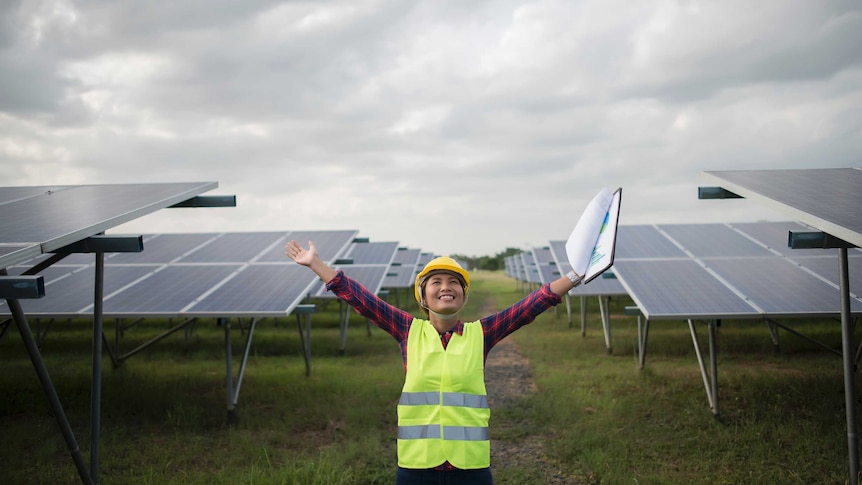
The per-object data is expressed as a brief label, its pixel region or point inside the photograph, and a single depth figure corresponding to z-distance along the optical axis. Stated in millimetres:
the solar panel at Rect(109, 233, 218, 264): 12452
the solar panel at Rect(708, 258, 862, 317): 8031
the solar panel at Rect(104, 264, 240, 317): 9023
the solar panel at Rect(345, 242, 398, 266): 21492
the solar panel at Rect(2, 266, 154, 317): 9508
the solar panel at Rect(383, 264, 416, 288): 22730
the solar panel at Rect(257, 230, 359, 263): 11898
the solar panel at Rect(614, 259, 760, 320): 7984
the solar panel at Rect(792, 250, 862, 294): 9080
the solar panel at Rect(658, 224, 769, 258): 11135
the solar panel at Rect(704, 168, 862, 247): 5073
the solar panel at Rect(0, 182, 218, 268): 4953
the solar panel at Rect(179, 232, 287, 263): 12008
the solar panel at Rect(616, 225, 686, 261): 11250
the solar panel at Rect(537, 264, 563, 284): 21922
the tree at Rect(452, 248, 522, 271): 92688
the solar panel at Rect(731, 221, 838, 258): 11211
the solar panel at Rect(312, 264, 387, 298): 16714
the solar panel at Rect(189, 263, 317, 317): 8656
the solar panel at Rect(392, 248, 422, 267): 30828
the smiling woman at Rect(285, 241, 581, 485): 3445
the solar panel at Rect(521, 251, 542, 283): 29145
